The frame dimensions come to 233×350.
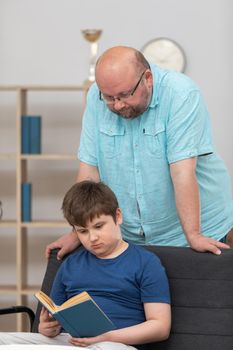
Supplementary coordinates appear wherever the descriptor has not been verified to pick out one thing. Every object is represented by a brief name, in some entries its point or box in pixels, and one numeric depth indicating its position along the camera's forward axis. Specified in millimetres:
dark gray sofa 4183
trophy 7435
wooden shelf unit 7471
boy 3971
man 4180
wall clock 7783
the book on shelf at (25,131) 7565
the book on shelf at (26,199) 7571
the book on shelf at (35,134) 7547
